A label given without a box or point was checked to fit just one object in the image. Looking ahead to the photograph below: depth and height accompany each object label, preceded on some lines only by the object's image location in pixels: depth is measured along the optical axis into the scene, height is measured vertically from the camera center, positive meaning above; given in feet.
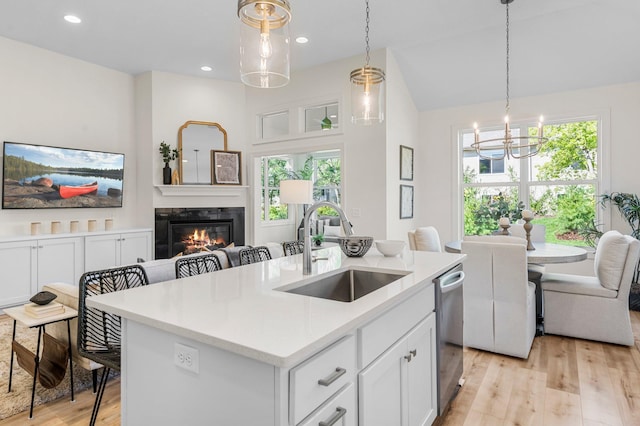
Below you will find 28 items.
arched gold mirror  19.38 +3.40
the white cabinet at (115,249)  16.41 -1.59
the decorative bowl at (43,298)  7.58 -1.69
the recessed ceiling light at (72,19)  13.60 +7.03
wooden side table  7.33 -2.05
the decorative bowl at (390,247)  8.07 -0.74
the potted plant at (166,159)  18.80 +2.69
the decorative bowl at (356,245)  8.04 -0.69
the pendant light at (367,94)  8.81 +2.78
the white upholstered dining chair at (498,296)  9.97 -2.29
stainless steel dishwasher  6.89 -2.35
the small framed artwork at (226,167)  19.95 +2.42
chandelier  13.25 +3.00
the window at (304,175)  27.58 +2.89
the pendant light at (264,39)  5.67 +2.70
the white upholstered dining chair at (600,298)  10.61 -2.53
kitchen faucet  6.38 -0.40
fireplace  18.95 -0.81
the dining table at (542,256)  10.69 -1.28
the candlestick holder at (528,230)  12.30 -0.61
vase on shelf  18.80 +1.89
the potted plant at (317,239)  16.38 -1.14
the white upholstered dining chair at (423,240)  12.66 -0.94
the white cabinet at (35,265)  14.02 -1.96
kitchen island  3.35 -1.43
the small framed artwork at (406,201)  17.83 +0.50
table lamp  16.07 +0.91
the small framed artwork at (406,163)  17.71 +2.34
